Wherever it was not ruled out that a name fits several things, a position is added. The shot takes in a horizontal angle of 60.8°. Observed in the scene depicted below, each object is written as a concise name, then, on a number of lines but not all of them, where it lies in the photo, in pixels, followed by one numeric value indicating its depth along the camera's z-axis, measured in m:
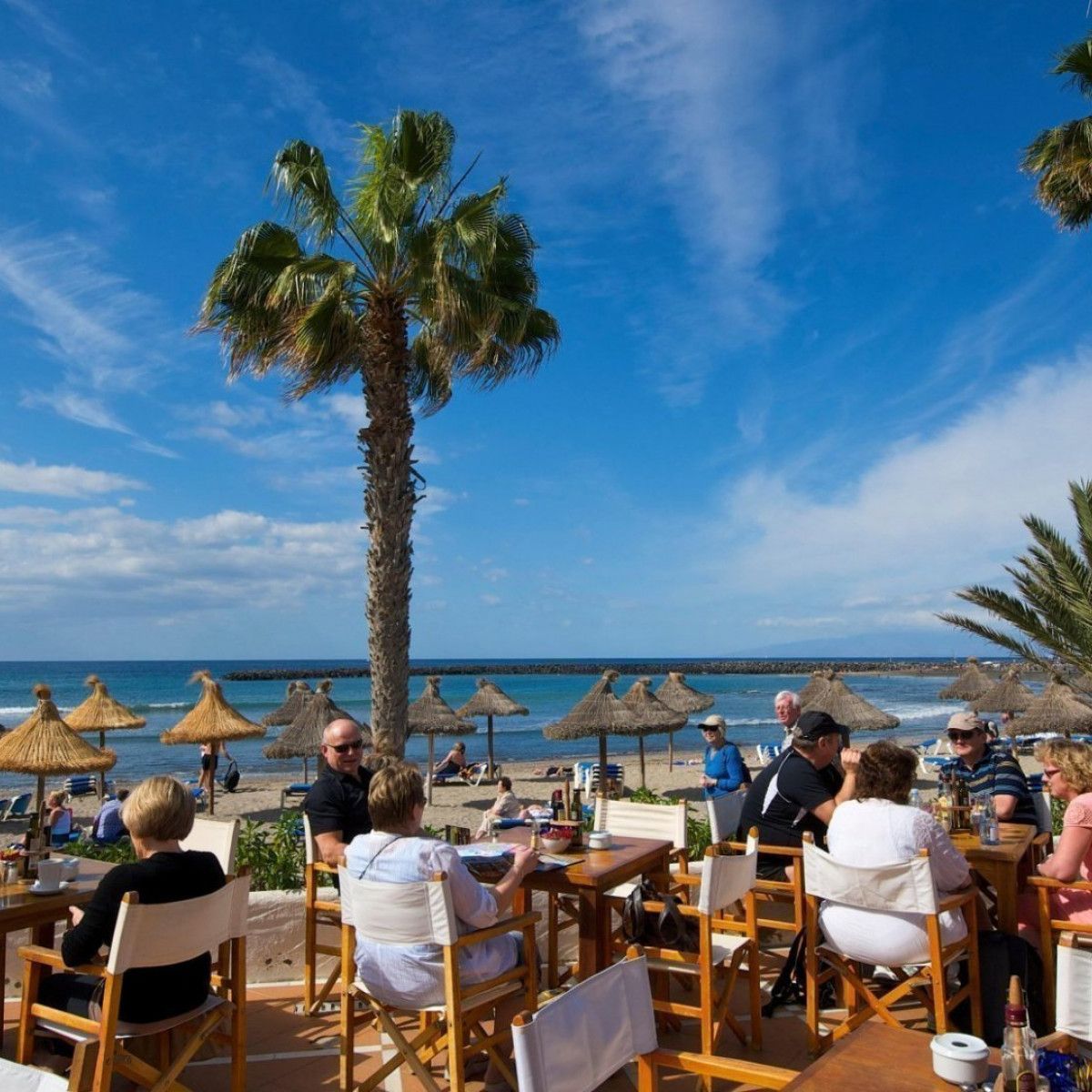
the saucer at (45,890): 3.69
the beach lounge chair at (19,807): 16.83
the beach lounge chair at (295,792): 17.28
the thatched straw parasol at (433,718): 18.67
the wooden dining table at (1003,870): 4.01
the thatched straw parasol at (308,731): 16.22
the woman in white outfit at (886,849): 3.61
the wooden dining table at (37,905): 3.46
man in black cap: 4.61
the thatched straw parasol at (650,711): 16.22
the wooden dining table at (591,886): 3.80
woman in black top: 3.02
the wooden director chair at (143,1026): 2.83
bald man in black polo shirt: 4.60
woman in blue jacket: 8.20
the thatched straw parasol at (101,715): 15.48
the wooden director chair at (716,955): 3.56
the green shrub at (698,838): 6.12
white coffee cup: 3.73
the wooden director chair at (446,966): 3.13
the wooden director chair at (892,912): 3.47
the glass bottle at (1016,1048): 1.71
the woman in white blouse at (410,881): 3.26
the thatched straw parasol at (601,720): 15.96
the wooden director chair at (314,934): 4.43
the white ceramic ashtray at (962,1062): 1.81
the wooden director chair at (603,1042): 1.82
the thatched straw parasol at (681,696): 20.49
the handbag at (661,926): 3.88
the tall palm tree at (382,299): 7.54
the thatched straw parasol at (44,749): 10.27
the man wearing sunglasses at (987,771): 4.95
